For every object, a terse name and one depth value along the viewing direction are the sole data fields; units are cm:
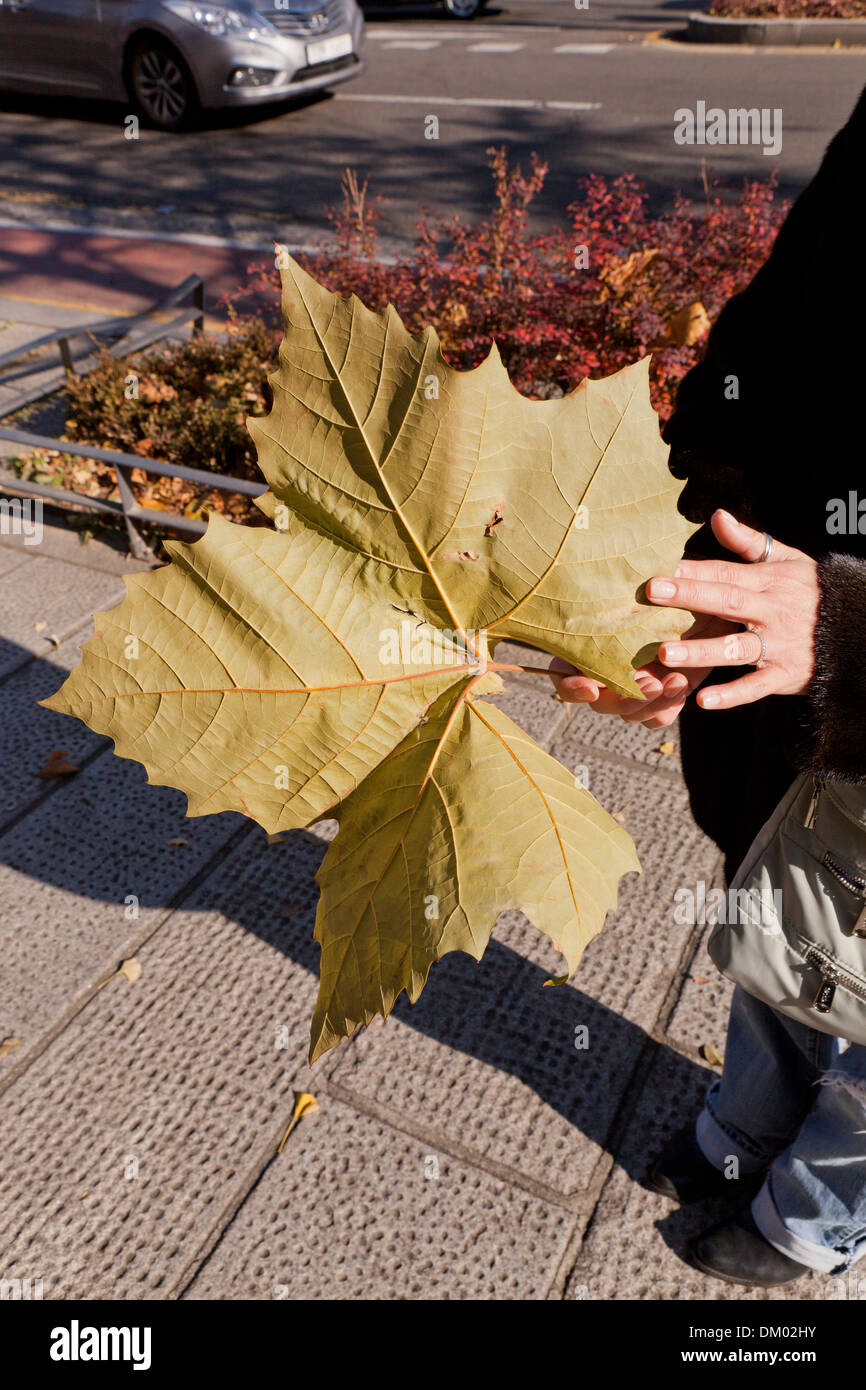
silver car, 998
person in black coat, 120
